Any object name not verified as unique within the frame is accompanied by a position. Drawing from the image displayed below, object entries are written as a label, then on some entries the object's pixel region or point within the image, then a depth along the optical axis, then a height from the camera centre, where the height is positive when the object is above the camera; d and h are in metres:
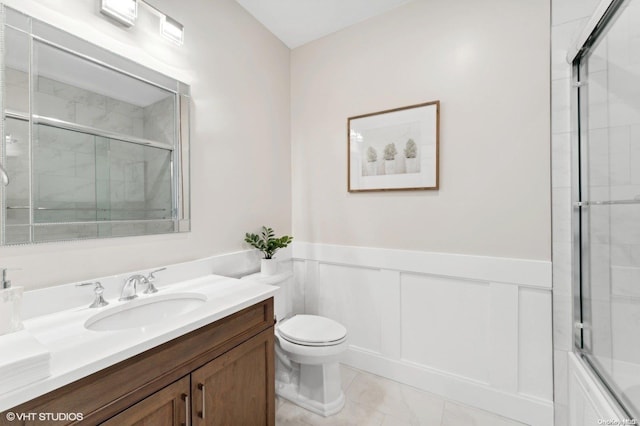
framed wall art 1.85 +0.44
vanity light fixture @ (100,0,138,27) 1.22 +0.91
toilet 1.61 -0.86
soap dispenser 0.78 -0.26
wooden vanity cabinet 0.76 -0.56
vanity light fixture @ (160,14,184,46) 1.43 +0.95
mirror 1.03 +0.32
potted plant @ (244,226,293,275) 1.93 -0.23
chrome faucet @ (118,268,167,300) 1.24 -0.33
